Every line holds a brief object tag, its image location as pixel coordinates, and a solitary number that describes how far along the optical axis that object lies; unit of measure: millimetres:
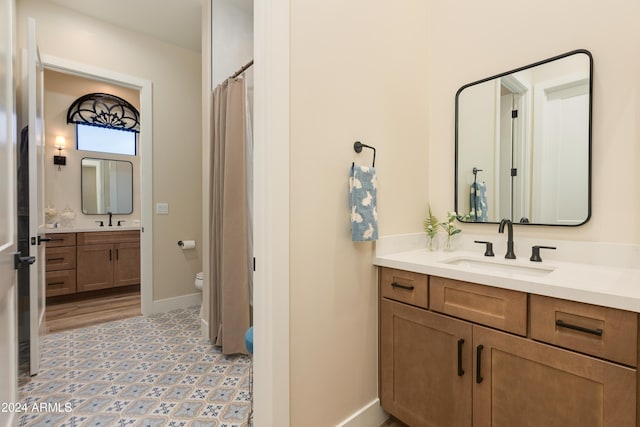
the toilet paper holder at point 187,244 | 3328
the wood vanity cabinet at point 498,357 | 933
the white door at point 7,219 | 1154
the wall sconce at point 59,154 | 3723
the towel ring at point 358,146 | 1453
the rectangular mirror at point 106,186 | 3980
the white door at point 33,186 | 1899
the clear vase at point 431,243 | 1844
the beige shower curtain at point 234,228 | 2154
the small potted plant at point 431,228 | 1841
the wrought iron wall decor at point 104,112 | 3830
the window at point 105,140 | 3902
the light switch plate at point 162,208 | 3215
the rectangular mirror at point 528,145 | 1427
